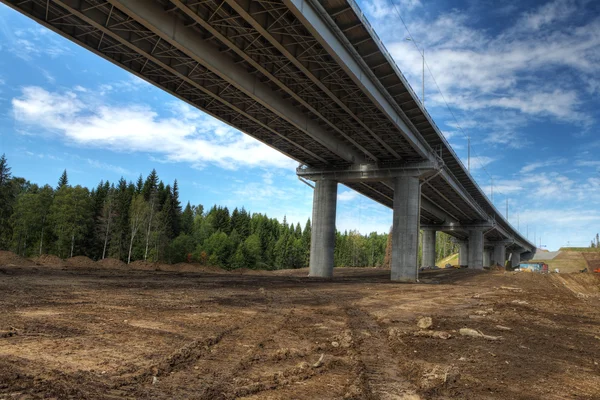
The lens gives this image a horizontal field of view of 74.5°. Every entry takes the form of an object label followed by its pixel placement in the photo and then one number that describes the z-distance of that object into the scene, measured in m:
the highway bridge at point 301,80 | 18.42
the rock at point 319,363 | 6.07
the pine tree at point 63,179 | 90.91
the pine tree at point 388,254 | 117.45
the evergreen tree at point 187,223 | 96.62
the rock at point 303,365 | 5.93
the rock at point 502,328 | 10.38
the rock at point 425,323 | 10.17
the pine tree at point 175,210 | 89.49
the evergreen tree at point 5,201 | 61.38
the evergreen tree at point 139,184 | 94.50
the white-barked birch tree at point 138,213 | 65.75
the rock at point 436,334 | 8.88
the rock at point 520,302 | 16.73
